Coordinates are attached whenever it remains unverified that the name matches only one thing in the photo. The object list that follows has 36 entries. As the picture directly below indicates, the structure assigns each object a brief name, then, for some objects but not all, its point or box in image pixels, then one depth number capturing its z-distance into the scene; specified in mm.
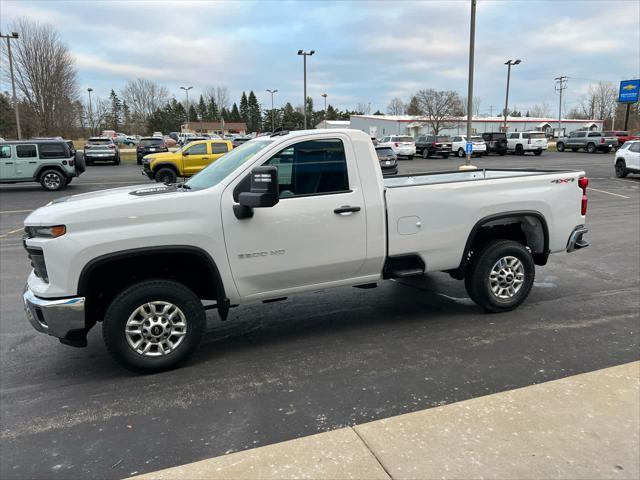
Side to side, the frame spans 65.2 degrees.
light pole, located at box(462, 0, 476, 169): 21552
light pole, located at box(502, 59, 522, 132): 53722
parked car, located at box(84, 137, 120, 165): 33156
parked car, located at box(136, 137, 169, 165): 32312
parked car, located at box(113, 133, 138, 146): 72238
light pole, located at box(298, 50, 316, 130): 41906
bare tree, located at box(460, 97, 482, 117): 75588
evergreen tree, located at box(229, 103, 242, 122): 146450
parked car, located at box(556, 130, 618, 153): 43375
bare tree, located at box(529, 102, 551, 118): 138900
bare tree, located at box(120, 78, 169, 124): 91750
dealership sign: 53044
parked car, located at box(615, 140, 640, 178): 21123
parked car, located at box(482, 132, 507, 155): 41334
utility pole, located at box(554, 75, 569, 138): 85188
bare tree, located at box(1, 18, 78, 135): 53188
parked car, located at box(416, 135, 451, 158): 39219
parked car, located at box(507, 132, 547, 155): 40594
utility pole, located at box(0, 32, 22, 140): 37044
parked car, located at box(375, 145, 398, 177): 22297
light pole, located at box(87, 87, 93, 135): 85750
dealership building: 81750
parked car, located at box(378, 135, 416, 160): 38156
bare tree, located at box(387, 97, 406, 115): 113812
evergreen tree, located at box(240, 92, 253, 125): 150712
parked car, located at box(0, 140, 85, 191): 18281
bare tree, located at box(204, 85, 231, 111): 104438
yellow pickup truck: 20734
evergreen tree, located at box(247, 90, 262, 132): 144250
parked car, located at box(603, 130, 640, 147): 45250
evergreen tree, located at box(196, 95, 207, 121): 138925
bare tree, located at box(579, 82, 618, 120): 106112
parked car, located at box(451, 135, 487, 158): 38719
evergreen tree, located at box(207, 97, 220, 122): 123244
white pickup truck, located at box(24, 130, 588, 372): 3785
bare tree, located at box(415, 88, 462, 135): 71438
